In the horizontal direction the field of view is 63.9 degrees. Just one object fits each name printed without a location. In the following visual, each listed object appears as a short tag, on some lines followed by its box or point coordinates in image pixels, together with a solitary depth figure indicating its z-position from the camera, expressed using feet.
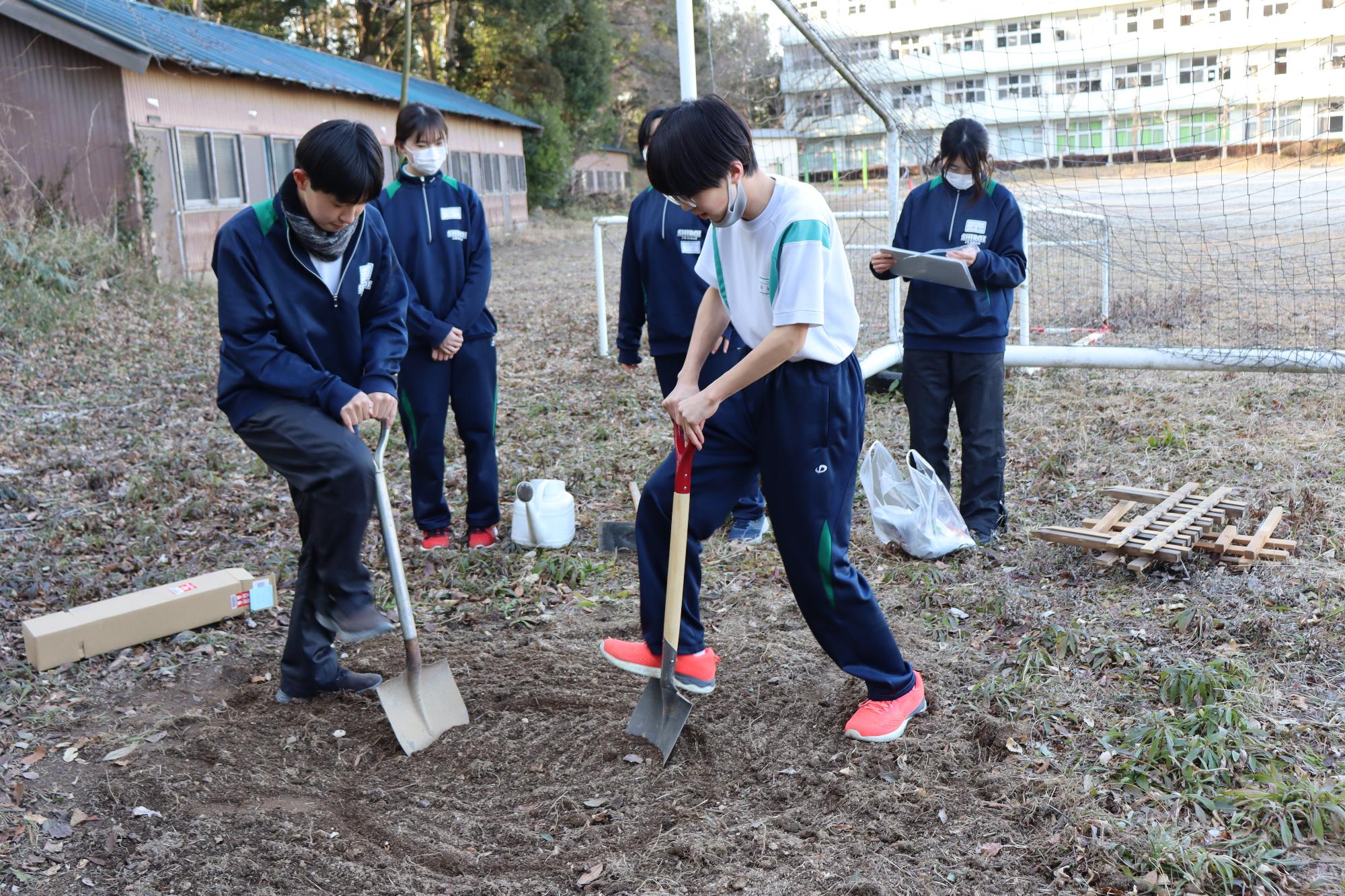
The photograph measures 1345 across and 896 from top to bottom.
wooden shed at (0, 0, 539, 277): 43.88
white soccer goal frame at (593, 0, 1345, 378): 19.40
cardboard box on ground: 13.00
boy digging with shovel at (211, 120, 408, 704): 10.14
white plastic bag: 15.25
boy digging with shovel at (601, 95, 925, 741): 8.90
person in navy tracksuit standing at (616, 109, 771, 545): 16.17
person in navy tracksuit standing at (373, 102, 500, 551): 15.58
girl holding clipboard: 15.19
